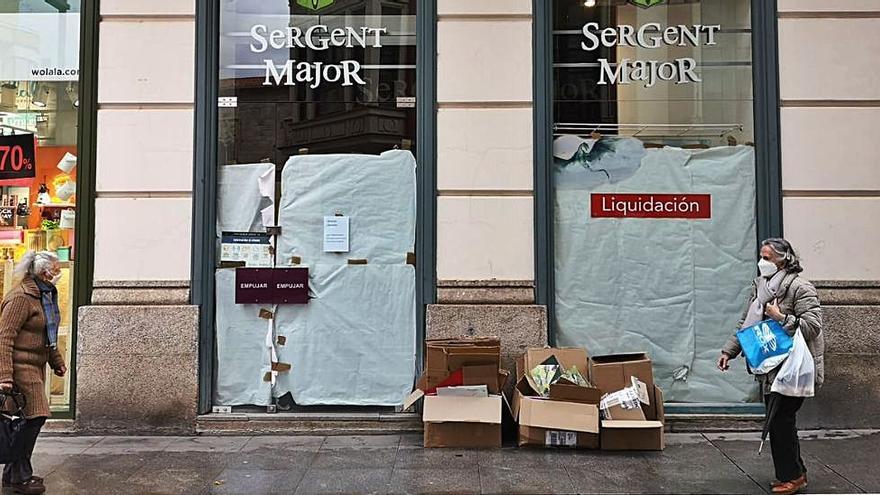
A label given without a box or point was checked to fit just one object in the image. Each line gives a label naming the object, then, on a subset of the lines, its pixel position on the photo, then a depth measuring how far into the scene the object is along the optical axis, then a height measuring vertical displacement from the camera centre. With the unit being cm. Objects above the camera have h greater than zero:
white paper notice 730 +34
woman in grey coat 521 -34
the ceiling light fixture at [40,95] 745 +173
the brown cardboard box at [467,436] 645 -143
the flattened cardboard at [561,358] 670 -79
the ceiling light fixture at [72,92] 738 +174
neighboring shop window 739 +136
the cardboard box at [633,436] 628 -140
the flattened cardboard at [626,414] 633 -122
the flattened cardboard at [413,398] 649 -112
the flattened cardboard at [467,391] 636 -103
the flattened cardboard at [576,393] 620 -102
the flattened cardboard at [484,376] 640 -91
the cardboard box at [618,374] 655 -91
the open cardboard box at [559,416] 621 -122
